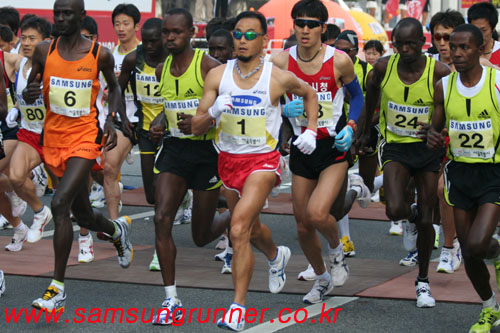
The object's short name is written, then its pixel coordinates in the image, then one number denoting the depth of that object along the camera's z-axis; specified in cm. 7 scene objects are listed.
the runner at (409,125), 1529
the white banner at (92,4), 4214
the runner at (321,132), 1482
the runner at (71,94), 1478
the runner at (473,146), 1284
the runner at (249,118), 1357
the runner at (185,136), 1486
